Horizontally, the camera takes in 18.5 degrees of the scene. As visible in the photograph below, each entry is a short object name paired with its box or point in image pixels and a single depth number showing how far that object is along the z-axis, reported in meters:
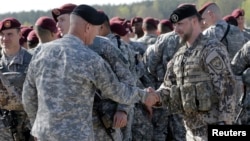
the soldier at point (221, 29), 11.33
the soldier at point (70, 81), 6.32
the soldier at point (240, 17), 14.75
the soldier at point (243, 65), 9.13
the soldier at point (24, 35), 11.94
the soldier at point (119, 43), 9.22
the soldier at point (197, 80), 7.31
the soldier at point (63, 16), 7.94
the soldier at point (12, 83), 8.43
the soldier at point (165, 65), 11.41
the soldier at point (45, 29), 9.79
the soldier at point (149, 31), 14.39
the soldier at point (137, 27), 15.76
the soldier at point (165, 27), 13.95
